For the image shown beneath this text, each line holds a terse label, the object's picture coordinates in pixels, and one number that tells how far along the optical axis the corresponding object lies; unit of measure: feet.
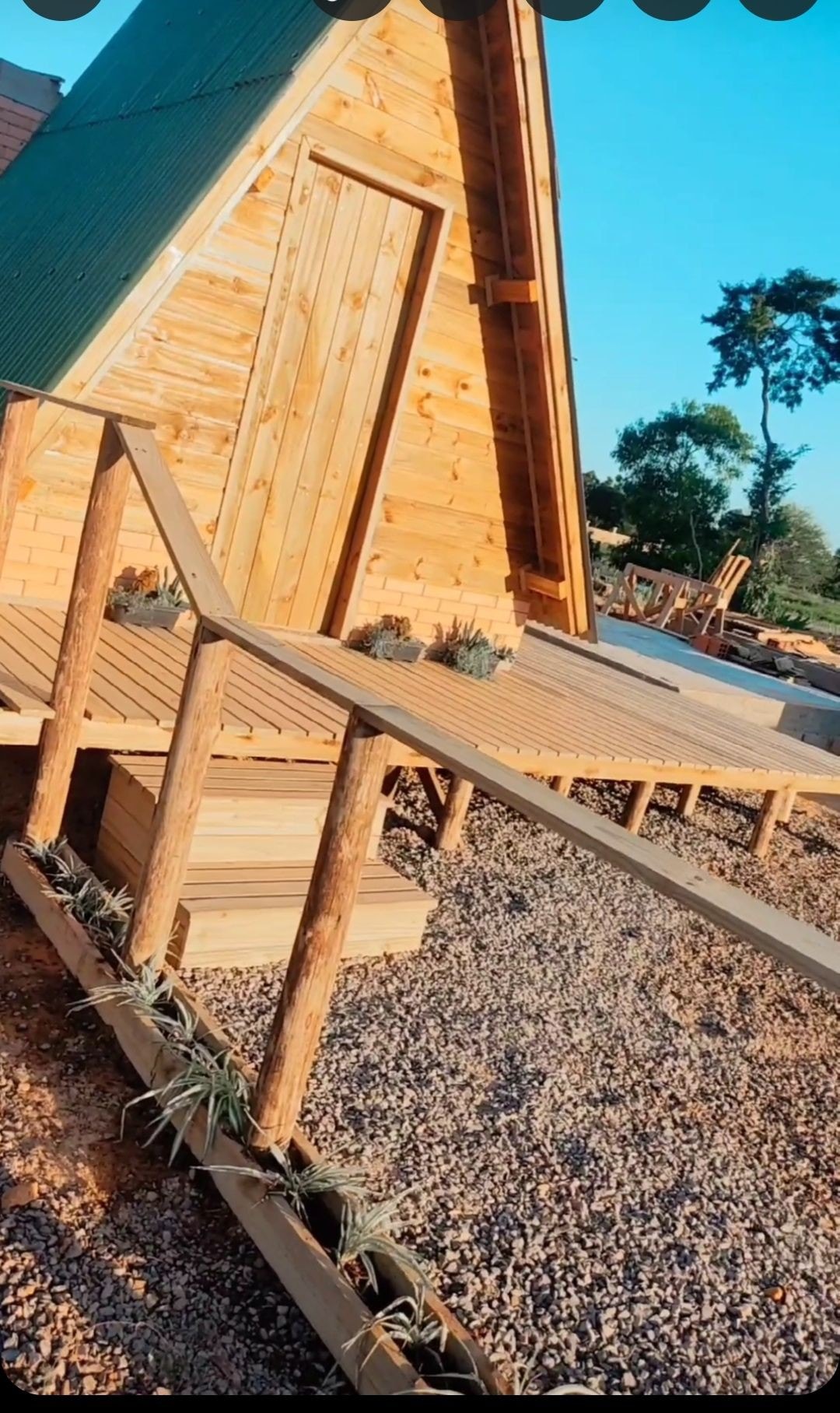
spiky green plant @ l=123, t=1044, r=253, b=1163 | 10.30
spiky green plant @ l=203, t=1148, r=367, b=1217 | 9.71
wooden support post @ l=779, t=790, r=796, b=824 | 29.35
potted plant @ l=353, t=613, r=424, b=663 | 24.53
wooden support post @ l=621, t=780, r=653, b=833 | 26.45
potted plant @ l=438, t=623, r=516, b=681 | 25.89
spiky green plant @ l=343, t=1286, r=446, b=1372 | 8.45
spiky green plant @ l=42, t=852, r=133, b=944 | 13.44
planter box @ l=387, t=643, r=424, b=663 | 24.85
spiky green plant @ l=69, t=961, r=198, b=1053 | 11.60
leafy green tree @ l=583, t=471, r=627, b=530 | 123.24
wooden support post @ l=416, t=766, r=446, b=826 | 23.08
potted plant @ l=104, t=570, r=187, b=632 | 20.95
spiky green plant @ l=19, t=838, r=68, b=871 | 14.69
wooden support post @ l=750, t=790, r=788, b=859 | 28.09
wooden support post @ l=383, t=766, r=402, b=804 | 22.90
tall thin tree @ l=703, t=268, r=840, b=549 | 138.62
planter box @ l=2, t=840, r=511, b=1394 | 8.36
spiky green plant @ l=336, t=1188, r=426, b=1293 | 9.12
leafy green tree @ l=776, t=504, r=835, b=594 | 131.34
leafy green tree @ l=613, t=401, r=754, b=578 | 115.55
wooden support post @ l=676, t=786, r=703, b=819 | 30.86
